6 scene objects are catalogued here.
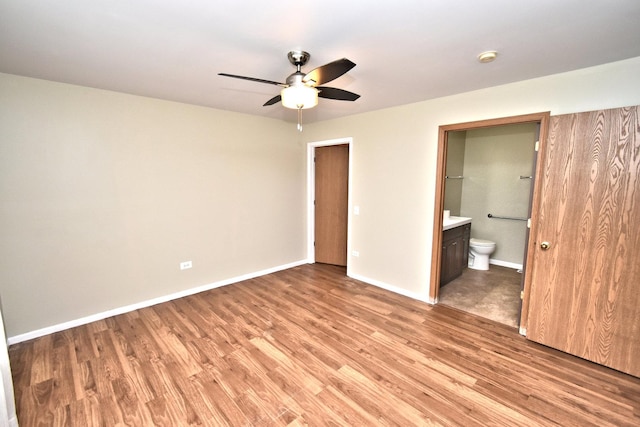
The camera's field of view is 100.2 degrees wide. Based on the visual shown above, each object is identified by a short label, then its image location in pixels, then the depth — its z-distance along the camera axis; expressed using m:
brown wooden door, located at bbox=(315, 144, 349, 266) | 4.52
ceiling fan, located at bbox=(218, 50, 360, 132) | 1.73
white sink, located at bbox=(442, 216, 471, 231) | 3.58
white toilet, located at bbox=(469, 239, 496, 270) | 4.37
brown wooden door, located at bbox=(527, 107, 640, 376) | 2.05
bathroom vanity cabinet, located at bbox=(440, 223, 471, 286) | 3.67
